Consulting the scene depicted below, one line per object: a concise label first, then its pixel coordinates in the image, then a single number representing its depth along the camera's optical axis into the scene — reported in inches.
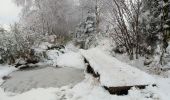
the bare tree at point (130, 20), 170.1
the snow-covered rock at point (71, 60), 199.9
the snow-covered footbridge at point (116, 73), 94.5
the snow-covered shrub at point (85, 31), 385.0
